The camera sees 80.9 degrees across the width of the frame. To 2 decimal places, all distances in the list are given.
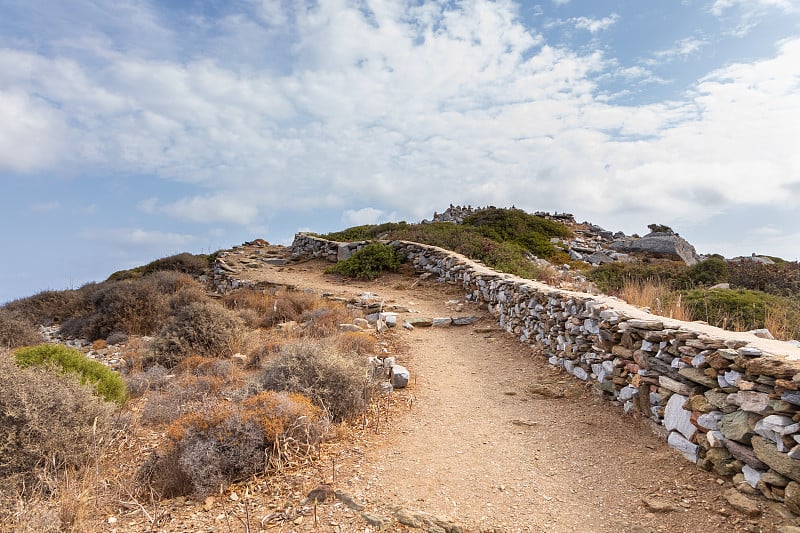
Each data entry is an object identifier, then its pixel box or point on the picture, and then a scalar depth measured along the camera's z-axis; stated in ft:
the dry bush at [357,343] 27.78
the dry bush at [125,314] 42.06
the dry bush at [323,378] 19.72
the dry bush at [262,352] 27.91
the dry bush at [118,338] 39.86
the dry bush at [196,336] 30.78
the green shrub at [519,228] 71.92
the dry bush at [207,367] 26.40
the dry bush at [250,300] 43.24
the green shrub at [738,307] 27.86
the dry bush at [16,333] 37.91
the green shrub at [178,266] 72.88
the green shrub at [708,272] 45.44
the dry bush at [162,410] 20.92
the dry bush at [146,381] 25.50
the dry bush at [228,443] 15.02
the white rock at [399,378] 23.66
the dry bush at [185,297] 44.45
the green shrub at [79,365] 22.04
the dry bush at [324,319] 32.53
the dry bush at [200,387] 22.76
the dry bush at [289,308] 39.32
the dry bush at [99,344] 38.93
